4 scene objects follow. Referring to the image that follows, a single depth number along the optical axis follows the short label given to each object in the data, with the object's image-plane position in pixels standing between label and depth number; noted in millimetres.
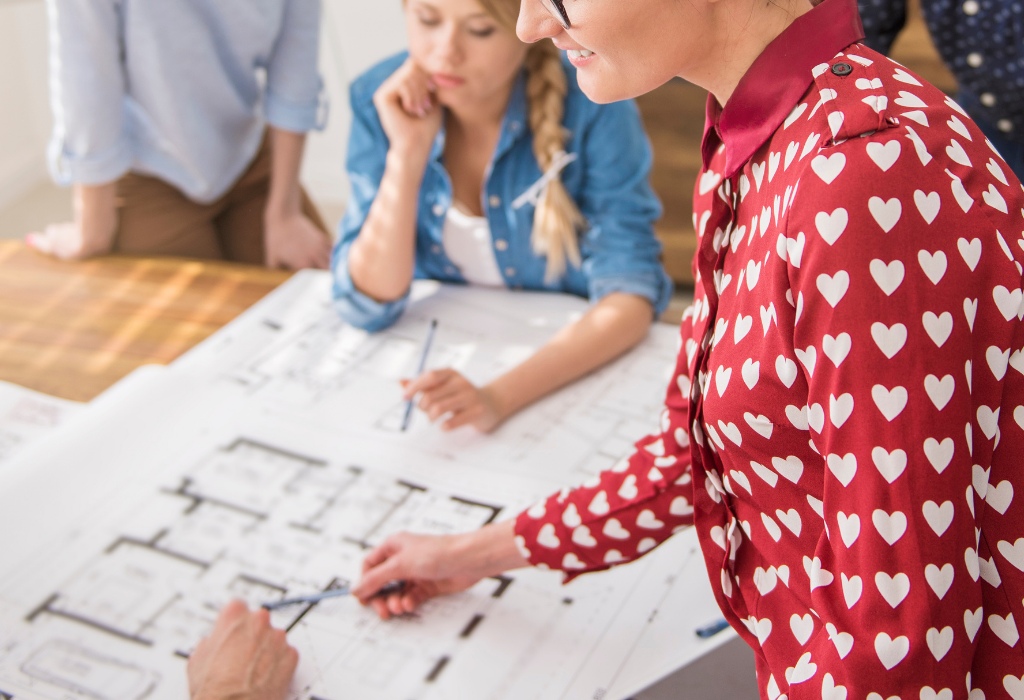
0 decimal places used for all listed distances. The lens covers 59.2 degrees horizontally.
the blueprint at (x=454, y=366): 1036
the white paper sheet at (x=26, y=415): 1079
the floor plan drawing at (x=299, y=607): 788
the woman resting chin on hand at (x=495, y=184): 1203
